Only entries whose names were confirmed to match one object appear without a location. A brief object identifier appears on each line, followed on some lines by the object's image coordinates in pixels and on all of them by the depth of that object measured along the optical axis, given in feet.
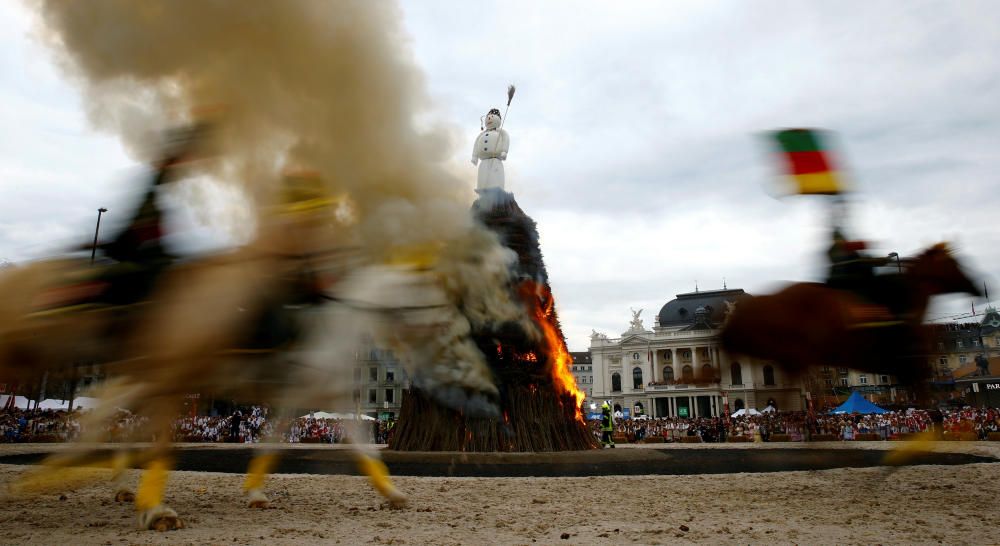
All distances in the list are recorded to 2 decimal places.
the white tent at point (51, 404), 123.03
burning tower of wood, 51.70
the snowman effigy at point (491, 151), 63.46
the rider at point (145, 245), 17.56
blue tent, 96.02
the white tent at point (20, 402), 111.14
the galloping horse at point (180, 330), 16.26
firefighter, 80.84
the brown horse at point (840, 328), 23.30
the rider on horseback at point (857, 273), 23.67
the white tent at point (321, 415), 124.61
